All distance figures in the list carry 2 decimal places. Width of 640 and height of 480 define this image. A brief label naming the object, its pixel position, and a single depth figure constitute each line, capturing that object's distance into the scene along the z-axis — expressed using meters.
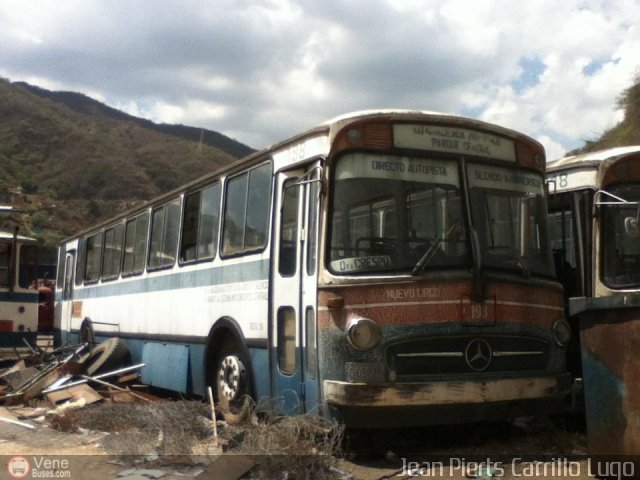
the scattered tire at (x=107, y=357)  11.14
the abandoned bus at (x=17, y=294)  14.01
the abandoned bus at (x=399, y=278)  5.83
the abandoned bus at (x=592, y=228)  6.95
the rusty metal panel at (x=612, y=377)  4.83
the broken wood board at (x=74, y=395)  9.23
